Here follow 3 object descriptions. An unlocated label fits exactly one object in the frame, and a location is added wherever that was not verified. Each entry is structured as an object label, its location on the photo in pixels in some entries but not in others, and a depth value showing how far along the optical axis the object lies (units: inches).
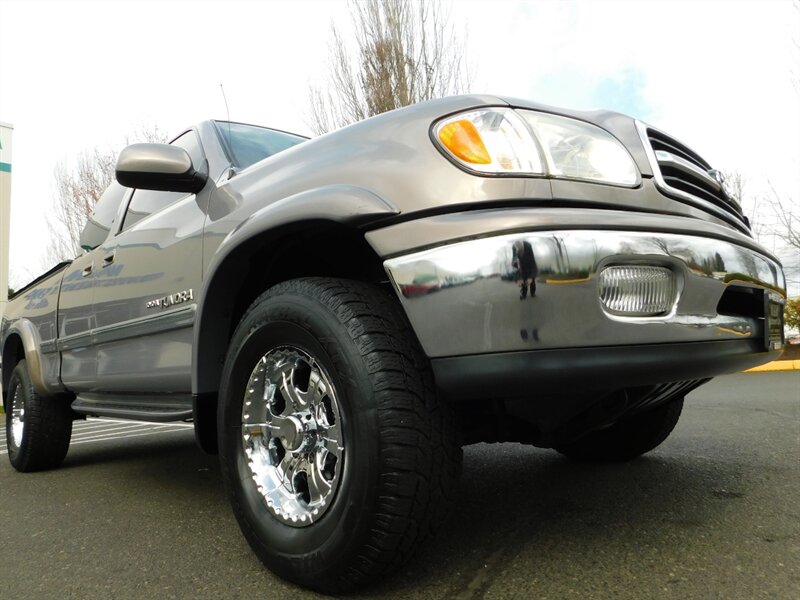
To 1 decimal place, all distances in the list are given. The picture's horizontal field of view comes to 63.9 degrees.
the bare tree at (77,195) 821.9
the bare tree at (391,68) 575.5
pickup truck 57.4
